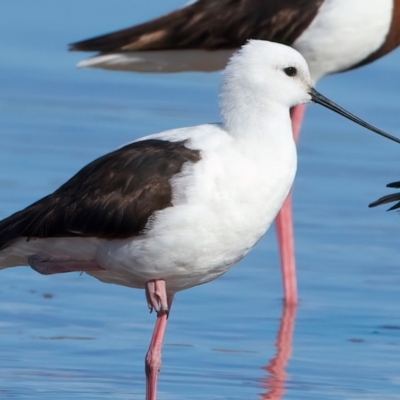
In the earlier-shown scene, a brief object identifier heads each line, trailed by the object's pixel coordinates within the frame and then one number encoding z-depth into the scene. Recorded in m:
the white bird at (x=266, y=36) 20.84
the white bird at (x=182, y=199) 14.47
